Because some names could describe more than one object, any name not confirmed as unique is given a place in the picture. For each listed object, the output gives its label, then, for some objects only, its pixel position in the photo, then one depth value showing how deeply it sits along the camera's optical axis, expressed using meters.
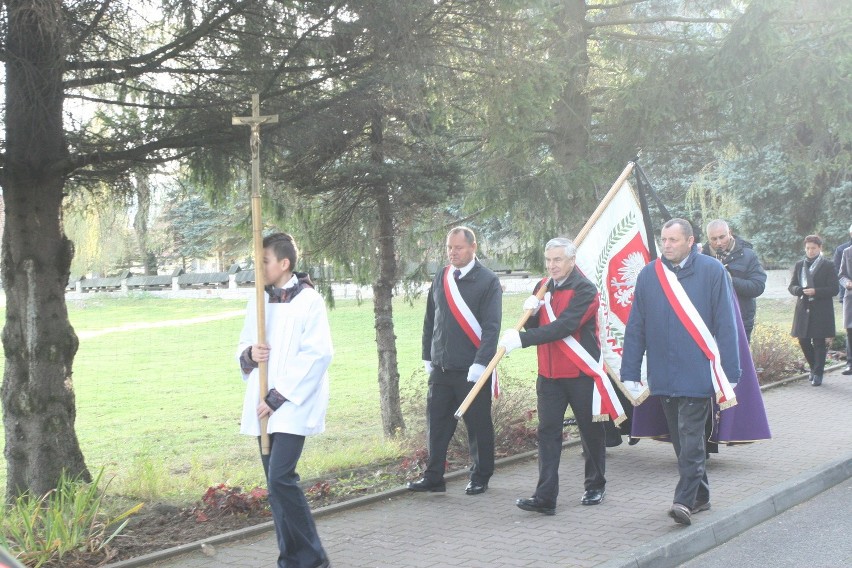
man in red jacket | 7.23
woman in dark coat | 14.35
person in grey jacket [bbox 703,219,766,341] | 10.90
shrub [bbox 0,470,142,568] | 5.97
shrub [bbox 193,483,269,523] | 7.32
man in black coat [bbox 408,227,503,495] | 7.85
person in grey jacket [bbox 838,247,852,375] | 14.67
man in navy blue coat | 6.87
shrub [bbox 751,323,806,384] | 15.02
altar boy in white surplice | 5.63
